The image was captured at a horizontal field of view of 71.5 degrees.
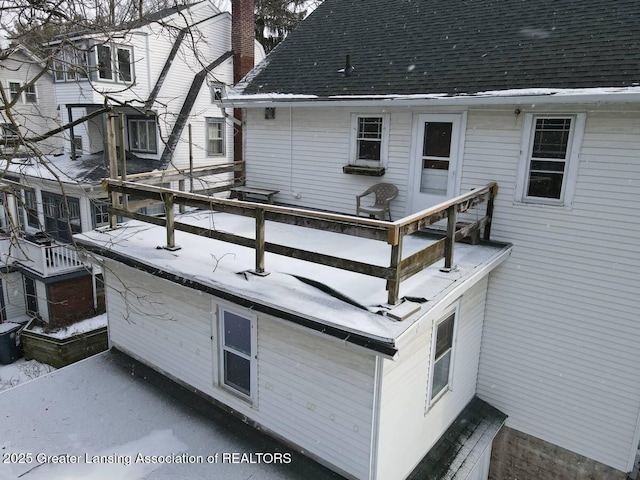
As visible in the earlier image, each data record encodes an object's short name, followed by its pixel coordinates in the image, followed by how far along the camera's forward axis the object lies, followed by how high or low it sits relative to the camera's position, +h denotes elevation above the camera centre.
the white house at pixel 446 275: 5.29 -1.78
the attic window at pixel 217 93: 17.30 +1.69
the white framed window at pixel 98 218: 15.01 -2.91
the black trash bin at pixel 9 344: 13.03 -6.17
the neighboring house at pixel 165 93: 16.33 +1.59
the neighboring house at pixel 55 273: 13.91 -4.43
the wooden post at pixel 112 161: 7.32 -0.47
